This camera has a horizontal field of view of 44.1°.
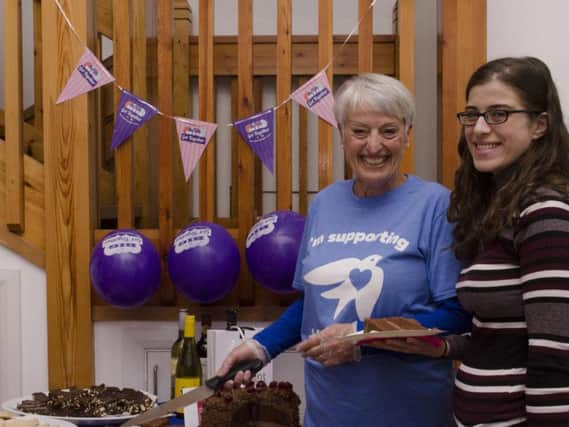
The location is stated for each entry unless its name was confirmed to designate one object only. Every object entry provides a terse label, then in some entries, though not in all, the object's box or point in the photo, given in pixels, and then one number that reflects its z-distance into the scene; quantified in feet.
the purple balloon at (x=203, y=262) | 7.30
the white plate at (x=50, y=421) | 5.91
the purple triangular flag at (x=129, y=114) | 8.18
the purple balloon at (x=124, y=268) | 7.34
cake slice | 4.27
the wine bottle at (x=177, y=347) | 7.43
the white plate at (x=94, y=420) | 6.28
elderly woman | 4.78
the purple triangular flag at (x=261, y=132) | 8.28
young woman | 3.67
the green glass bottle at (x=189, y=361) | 7.26
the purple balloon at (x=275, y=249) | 7.27
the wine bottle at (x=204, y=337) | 7.73
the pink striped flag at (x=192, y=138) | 8.22
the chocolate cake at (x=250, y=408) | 5.77
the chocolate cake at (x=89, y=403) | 6.48
